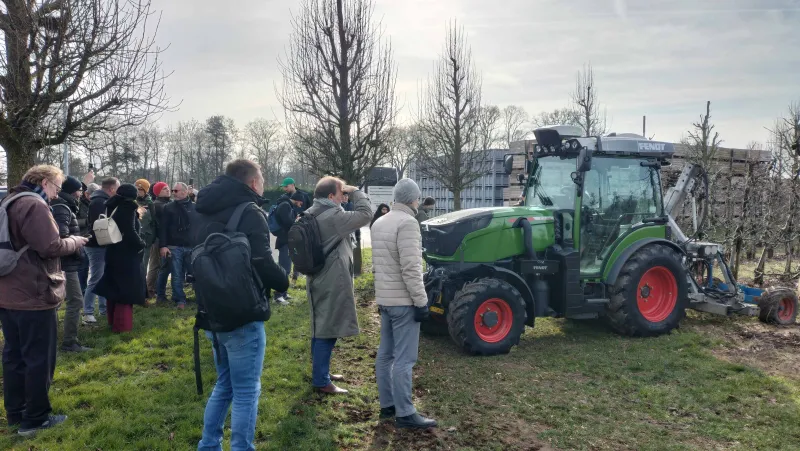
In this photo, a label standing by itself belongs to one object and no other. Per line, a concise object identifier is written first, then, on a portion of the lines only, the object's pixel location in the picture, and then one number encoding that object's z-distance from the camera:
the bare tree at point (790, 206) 10.58
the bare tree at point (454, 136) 18.08
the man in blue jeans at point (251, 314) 3.17
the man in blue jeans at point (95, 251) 6.68
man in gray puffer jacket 4.07
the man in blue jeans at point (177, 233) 7.93
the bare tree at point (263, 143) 48.22
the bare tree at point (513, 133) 46.44
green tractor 6.12
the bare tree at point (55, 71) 6.49
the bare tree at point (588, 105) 21.28
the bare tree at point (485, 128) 19.23
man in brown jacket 3.88
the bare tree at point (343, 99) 11.20
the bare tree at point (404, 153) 32.46
